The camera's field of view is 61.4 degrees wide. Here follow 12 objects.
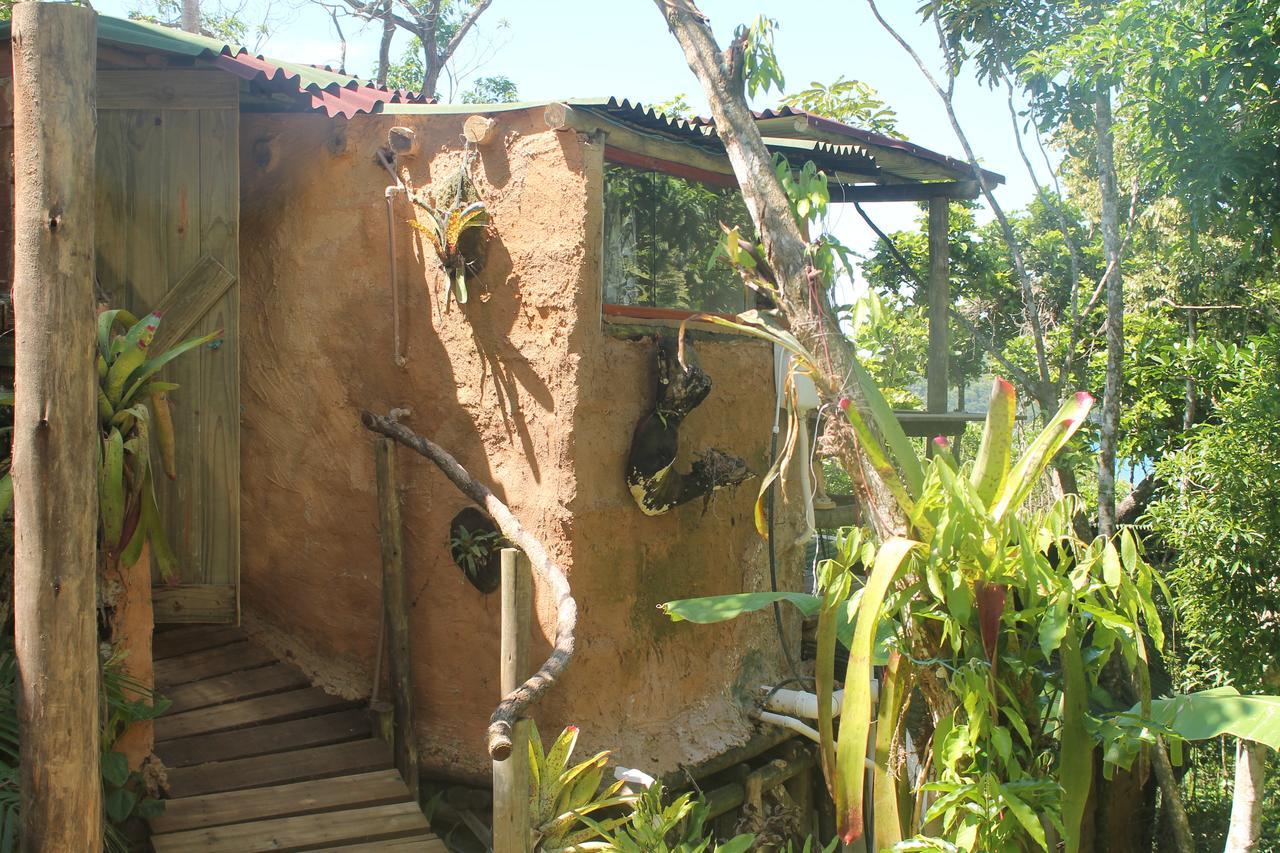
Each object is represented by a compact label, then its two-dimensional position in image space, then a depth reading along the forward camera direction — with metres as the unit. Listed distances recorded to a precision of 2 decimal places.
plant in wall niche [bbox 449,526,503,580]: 4.95
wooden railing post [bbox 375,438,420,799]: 5.08
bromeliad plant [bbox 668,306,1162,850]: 2.95
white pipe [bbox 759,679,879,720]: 5.62
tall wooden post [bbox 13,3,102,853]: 3.11
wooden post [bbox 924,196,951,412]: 7.50
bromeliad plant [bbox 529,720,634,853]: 3.77
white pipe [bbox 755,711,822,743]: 5.53
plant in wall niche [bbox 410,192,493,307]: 4.77
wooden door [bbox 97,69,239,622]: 4.72
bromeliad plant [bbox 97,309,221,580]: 3.80
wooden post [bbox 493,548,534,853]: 3.27
